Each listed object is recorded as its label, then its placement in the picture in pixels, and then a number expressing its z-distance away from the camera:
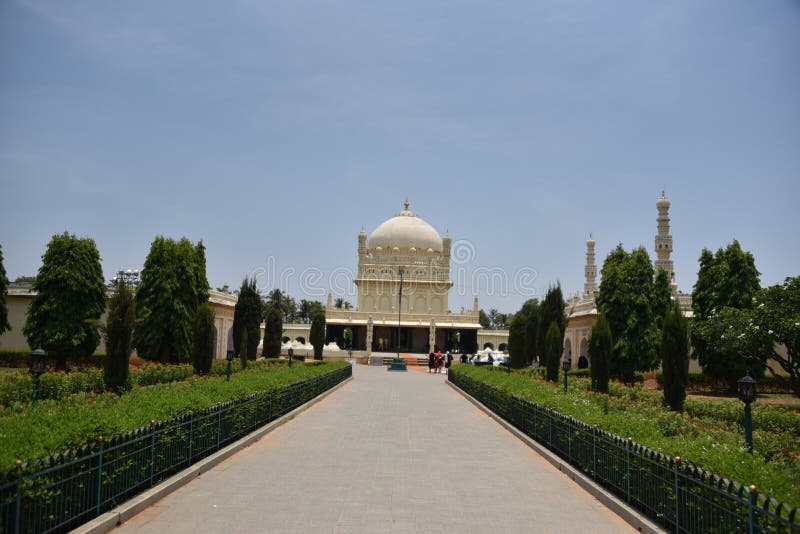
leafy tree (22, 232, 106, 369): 25.50
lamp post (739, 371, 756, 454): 8.77
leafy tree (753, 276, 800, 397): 20.00
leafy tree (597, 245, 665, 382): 28.70
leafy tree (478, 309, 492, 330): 112.38
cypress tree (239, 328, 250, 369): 27.72
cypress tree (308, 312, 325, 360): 42.50
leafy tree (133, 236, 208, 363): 28.00
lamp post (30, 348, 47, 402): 11.84
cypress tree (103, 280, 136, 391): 15.66
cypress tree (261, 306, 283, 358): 36.47
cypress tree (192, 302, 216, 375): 23.25
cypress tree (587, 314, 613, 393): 20.11
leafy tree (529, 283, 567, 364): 30.67
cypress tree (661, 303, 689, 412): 16.72
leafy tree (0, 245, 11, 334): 27.75
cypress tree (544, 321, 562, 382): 24.81
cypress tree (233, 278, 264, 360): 33.22
